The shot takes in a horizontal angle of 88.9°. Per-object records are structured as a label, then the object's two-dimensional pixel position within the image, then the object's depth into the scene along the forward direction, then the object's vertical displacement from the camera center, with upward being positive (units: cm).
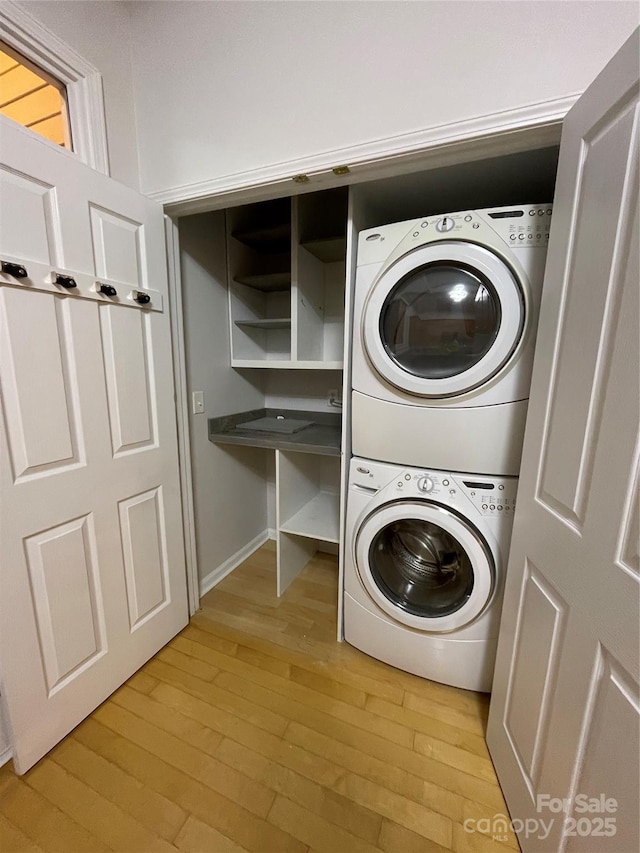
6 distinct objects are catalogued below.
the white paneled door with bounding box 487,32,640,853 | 59 -30
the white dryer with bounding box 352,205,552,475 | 103 +13
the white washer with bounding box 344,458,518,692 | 117 -80
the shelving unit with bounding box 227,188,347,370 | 178 +53
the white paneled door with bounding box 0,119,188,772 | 97 -24
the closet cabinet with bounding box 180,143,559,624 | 143 +23
